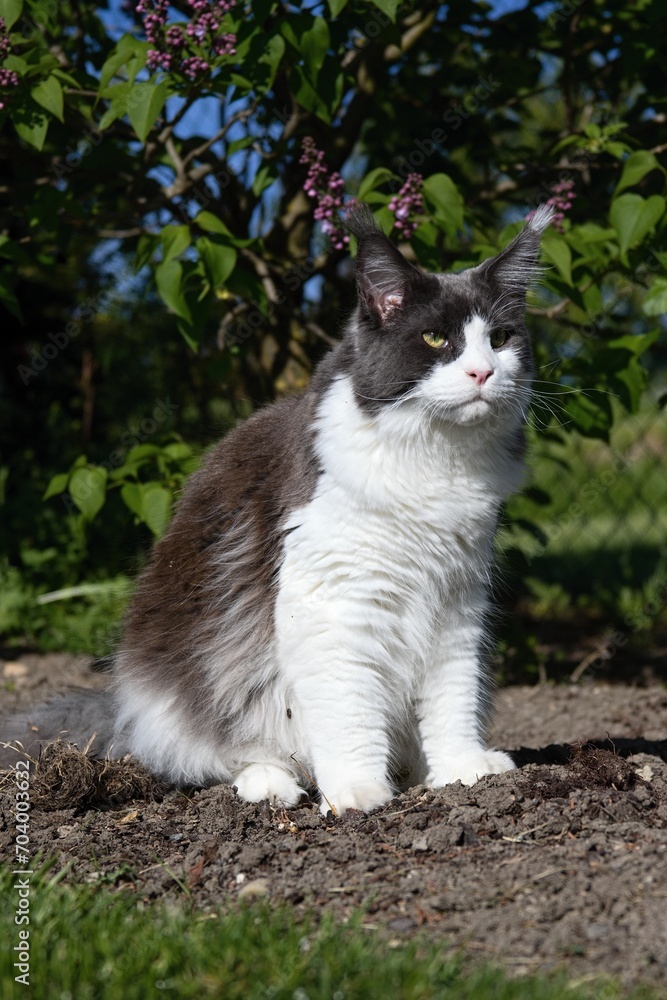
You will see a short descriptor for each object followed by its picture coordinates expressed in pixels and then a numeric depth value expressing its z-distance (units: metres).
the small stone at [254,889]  2.06
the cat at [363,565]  2.51
